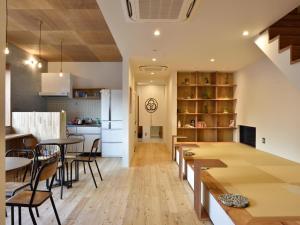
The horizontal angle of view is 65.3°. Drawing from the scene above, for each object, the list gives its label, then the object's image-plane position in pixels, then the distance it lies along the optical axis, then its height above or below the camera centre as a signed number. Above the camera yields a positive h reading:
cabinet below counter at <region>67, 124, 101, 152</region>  6.77 -0.56
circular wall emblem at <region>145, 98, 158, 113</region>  10.52 +0.36
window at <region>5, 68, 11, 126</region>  5.37 +0.30
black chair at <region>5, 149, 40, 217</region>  2.53 -0.84
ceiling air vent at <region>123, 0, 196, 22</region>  2.58 +1.22
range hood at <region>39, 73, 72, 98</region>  6.85 +0.81
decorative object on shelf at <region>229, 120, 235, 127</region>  6.98 -0.29
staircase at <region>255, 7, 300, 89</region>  3.02 +1.03
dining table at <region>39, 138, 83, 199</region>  3.85 -0.50
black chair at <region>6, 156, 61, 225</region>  2.24 -0.87
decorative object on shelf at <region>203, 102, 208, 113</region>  7.05 +0.16
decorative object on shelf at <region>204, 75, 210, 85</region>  6.97 +1.00
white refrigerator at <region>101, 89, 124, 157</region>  6.58 +0.00
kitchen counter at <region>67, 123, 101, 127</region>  6.84 -0.36
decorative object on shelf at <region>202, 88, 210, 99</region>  6.95 +0.57
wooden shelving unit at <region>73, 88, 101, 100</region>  7.25 +0.62
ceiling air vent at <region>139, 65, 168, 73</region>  6.20 +1.22
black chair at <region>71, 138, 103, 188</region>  4.18 -0.83
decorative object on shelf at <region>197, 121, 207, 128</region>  6.91 -0.32
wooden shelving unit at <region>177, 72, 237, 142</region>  6.98 +0.22
